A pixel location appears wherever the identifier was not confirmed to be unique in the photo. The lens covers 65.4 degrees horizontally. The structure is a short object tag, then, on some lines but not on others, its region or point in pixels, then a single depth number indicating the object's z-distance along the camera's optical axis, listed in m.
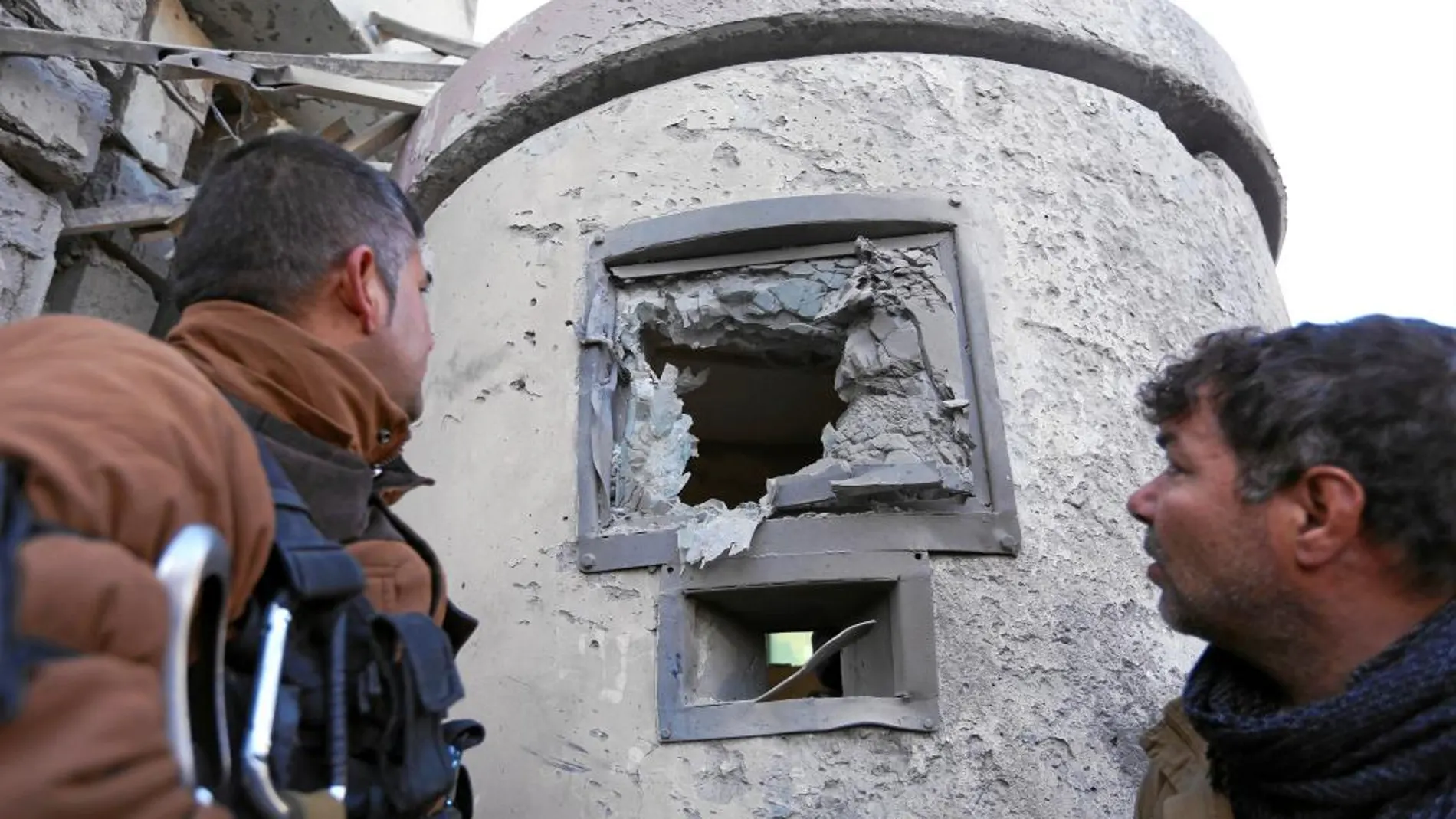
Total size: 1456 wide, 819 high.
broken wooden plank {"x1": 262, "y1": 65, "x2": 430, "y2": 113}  3.17
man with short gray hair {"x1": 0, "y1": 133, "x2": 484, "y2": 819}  0.72
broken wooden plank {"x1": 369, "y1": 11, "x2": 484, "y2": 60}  3.67
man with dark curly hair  1.25
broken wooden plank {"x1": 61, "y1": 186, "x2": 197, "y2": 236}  3.35
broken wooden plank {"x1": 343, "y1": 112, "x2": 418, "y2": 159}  3.31
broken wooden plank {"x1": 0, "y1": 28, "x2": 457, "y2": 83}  3.00
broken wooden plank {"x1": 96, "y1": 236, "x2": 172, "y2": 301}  3.75
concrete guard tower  1.86
